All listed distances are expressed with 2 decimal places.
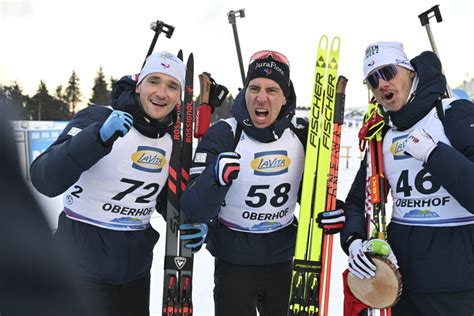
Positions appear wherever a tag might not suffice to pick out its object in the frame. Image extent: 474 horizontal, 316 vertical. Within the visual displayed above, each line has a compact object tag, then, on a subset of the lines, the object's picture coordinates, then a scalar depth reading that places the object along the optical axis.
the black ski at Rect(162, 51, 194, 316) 2.81
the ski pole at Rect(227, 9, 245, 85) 5.50
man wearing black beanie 2.64
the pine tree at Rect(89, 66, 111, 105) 43.09
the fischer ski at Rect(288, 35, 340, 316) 2.77
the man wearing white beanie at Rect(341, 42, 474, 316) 2.13
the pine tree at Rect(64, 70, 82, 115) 42.75
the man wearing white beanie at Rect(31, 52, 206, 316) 2.45
